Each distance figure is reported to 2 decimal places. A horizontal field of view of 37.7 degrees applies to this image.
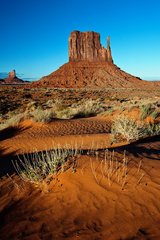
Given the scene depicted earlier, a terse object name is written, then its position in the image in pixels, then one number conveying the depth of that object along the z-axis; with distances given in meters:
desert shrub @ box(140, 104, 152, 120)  12.19
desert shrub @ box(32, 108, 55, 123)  12.56
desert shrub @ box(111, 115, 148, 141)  8.26
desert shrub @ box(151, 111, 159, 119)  11.87
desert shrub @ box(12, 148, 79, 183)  4.68
